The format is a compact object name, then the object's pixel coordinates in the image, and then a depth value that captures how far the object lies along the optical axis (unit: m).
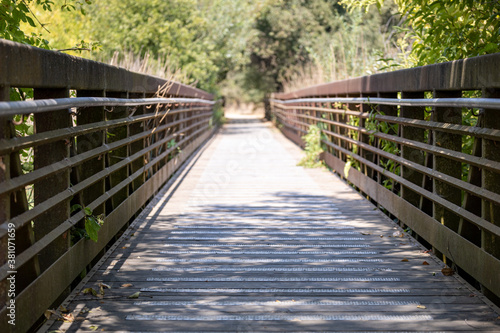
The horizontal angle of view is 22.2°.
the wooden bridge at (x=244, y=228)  6.99
